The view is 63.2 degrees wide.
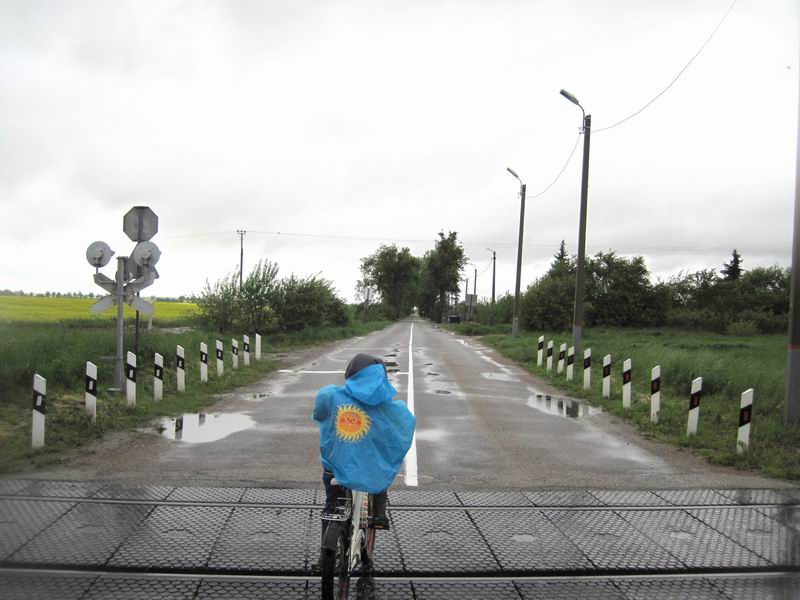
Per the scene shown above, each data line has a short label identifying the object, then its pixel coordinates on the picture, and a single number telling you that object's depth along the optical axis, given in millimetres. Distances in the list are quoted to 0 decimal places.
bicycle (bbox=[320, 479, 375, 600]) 3556
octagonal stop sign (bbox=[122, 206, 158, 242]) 11922
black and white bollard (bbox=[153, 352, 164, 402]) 11608
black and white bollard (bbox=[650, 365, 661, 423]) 10695
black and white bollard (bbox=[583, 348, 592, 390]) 15078
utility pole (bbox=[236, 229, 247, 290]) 75881
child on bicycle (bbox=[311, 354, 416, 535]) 3705
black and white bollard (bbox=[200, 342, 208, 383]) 14523
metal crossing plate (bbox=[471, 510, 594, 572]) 4656
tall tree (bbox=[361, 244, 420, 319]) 107375
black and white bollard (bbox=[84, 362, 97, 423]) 9234
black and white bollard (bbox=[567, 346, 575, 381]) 17000
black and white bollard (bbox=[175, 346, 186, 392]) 12883
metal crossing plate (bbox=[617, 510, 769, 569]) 4770
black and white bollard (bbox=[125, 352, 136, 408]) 10648
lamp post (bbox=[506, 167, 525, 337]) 35375
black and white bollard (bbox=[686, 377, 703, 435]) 9430
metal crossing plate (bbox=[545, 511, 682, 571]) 4730
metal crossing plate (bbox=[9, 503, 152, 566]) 4594
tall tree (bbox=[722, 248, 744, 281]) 75000
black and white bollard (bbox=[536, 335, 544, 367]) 21425
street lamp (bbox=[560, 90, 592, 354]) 19328
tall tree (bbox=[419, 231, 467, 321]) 91062
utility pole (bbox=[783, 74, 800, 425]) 9305
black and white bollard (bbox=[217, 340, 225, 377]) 16069
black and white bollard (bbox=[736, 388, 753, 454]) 8508
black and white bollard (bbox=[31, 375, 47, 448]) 7852
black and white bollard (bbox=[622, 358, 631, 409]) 12148
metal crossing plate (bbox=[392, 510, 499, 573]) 4586
